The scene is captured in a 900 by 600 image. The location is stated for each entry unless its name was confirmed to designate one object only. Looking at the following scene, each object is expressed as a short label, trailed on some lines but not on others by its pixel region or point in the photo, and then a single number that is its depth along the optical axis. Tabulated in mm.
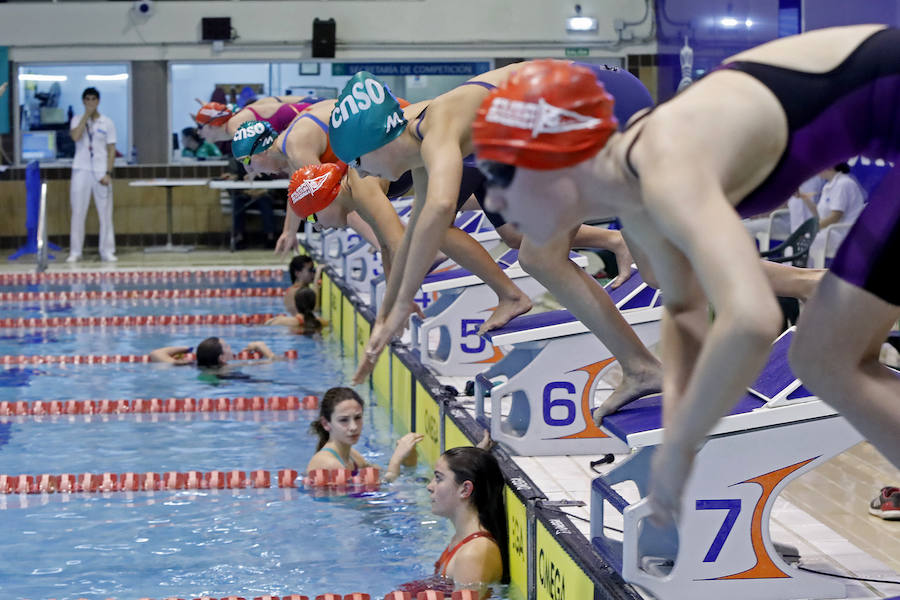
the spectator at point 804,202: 18906
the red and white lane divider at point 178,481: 10391
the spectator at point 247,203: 30578
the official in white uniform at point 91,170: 28187
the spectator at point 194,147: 32562
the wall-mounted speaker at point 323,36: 31609
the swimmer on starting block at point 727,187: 3260
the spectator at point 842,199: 16875
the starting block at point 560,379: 8883
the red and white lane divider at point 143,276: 24984
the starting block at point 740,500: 5762
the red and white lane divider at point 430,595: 7129
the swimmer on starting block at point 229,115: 15992
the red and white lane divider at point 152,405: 13562
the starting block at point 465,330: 11781
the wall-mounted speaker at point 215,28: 31609
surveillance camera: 31500
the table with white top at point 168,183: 29531
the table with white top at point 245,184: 28750
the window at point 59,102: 32125
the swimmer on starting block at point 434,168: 6340
